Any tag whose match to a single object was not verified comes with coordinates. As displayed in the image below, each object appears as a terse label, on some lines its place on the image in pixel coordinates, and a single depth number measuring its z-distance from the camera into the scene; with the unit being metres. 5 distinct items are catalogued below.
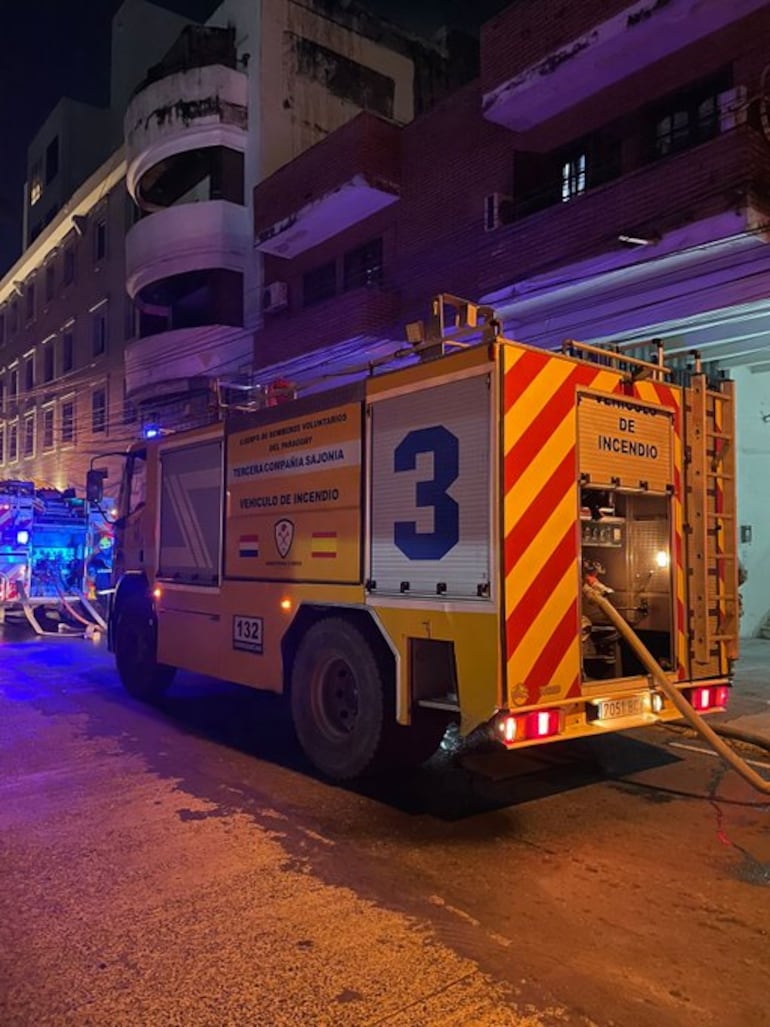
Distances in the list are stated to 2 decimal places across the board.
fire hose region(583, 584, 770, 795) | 5.30
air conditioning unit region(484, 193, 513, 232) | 14.10
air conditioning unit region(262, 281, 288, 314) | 19.98
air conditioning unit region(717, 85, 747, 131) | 10.34
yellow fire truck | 5.09
